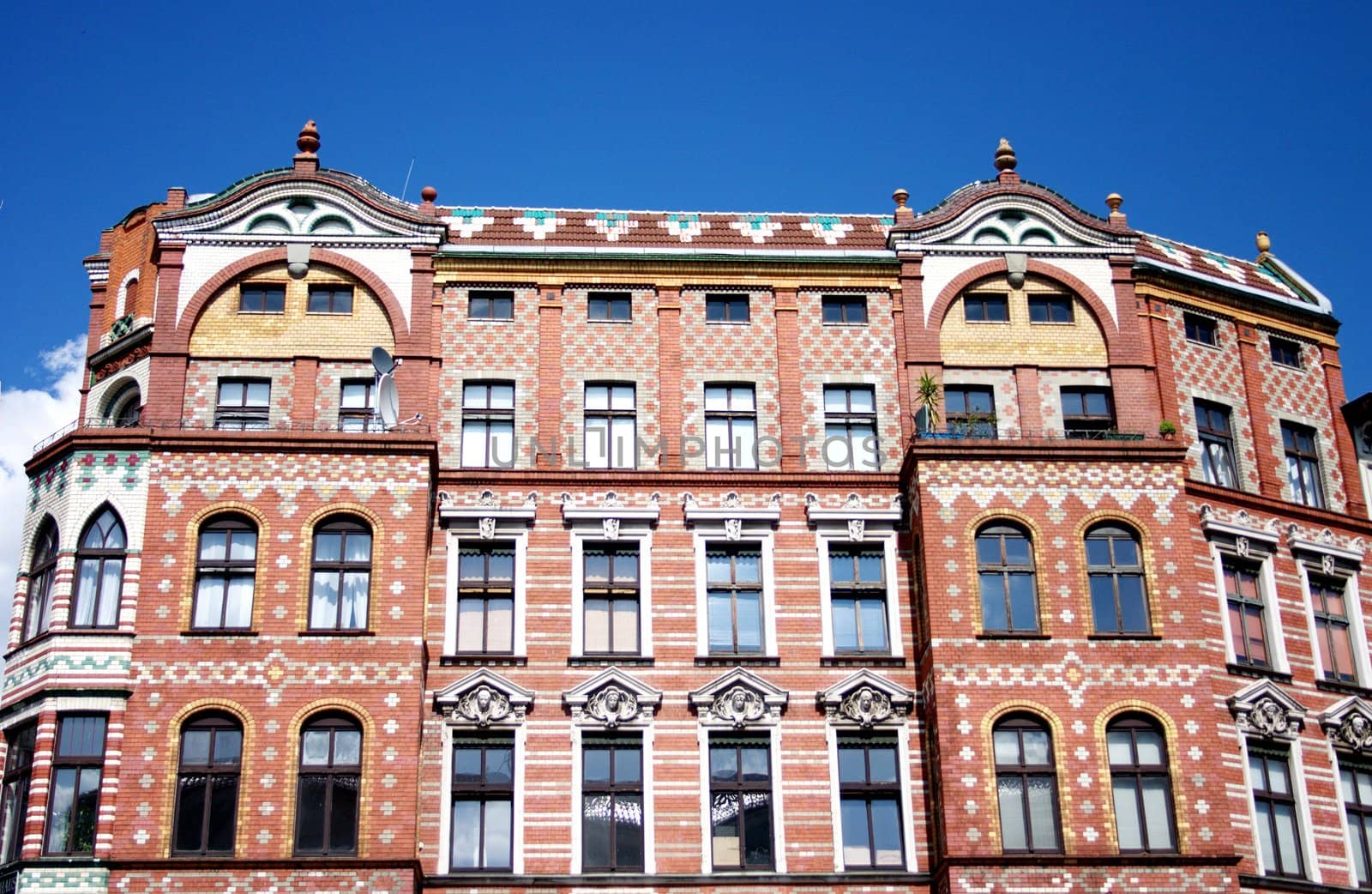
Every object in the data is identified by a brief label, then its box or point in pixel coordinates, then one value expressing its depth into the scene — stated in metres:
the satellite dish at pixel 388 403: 41.69
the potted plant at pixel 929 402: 43.25
